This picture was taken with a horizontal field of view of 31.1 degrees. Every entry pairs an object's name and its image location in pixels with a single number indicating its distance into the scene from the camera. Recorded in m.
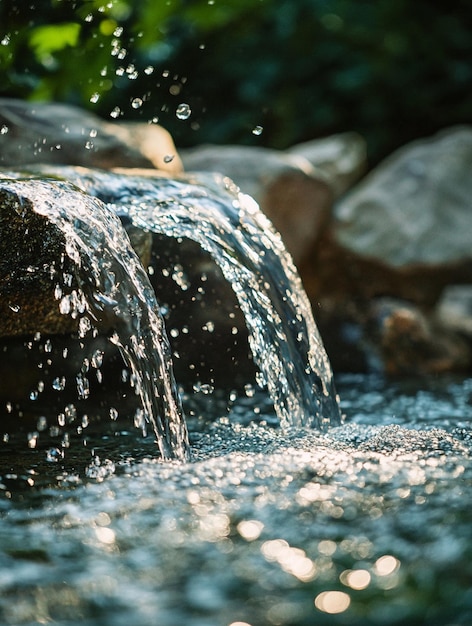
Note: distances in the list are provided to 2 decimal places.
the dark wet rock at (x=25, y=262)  2.22
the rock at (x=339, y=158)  5.79
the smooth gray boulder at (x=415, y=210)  4.96
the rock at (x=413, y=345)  4.10
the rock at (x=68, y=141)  3.63
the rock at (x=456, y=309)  4.38
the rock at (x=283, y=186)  4.66
